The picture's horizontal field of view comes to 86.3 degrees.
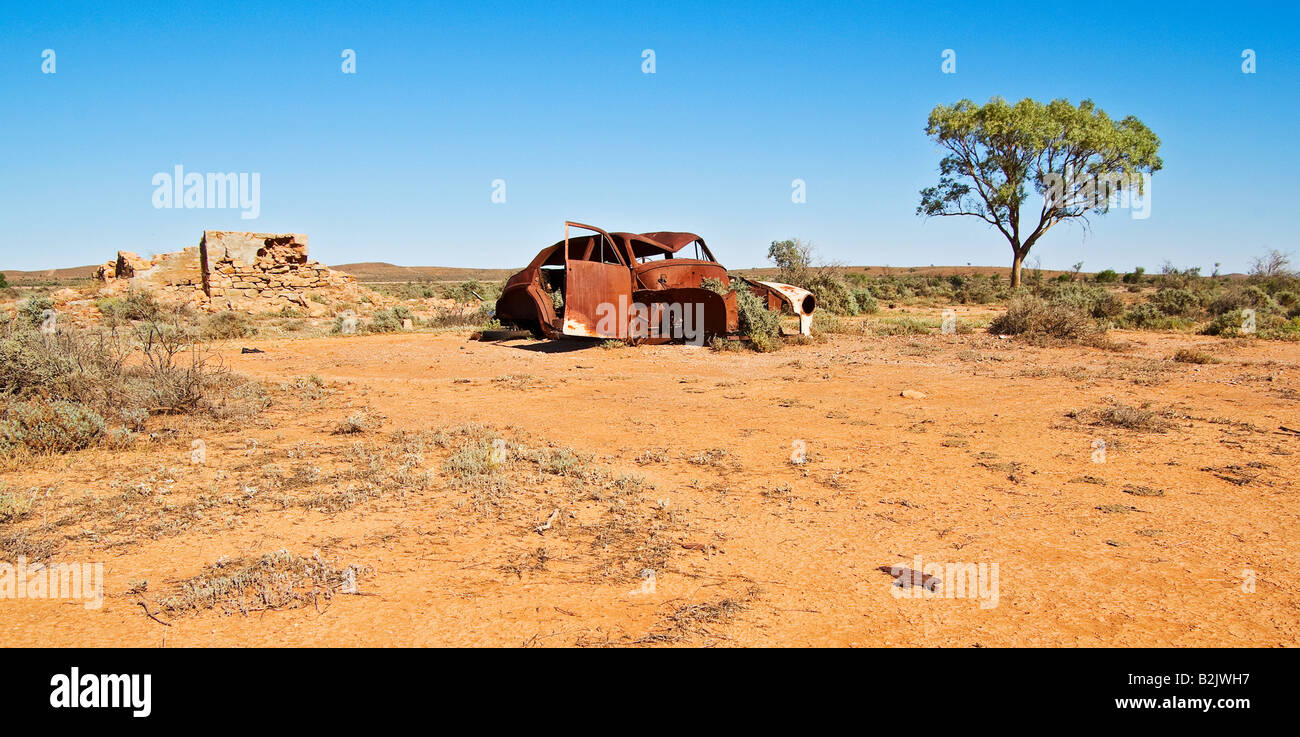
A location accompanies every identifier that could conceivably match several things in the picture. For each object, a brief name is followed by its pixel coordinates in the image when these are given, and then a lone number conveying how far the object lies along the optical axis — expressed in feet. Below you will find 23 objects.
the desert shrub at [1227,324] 41.71
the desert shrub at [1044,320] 38.70
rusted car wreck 36.73
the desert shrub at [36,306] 48.53
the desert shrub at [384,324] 53.16
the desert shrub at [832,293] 61.77
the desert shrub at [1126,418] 19.36
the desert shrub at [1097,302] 52.08
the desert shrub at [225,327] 48.93
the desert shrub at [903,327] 44.83
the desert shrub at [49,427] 16.74
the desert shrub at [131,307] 54.95
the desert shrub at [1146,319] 47.32
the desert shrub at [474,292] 80.04
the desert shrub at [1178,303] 56.39
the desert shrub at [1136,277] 121.49
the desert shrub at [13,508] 12.75
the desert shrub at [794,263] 66.74
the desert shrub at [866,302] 64.34
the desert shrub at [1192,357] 30.86
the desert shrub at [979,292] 81.25
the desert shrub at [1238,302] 55.62
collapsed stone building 65.16
